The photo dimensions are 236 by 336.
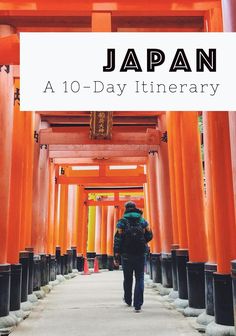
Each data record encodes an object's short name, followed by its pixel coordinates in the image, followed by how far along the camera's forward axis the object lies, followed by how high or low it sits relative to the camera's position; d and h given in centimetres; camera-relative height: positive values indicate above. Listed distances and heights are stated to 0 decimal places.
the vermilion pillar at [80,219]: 2158 +153
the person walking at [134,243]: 708 +14
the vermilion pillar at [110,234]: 2407 +105
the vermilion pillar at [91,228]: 2642 +138
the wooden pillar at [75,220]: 2006 +137
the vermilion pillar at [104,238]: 2543 +81
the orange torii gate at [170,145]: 512 +152
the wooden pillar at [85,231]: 2376 +111
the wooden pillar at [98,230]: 2590 +125
